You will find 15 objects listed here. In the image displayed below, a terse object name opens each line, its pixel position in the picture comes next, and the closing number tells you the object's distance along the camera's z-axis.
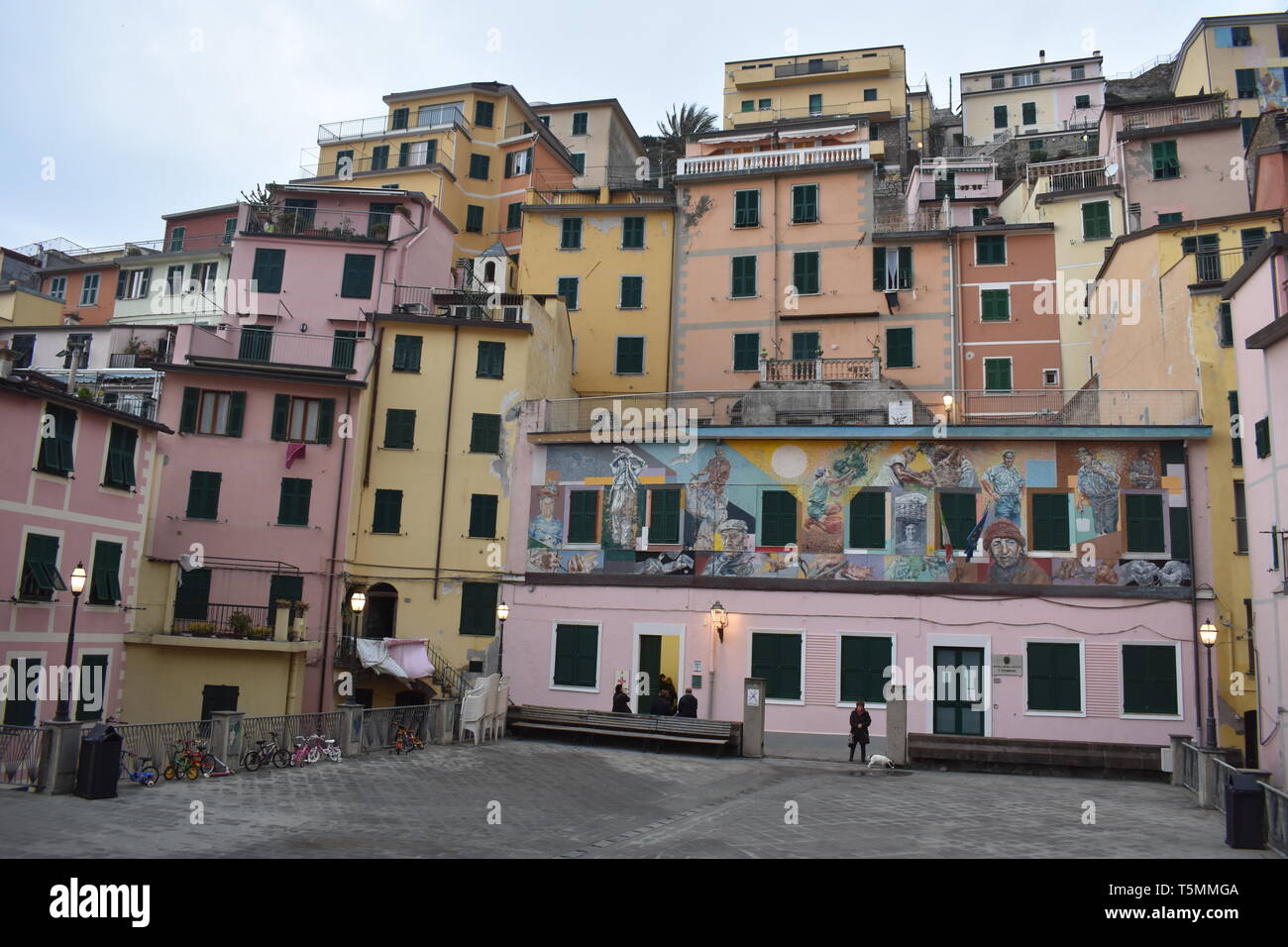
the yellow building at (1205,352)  25.89
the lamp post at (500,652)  29.39
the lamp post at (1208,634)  22.16
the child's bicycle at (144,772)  17.44
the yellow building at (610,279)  41.28
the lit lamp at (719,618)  28.03
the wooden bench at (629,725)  25.20
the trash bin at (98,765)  16.03
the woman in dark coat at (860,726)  24.12
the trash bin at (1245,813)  14.65
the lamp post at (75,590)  17.66
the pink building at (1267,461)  20.52
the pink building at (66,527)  24.38
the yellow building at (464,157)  56.28
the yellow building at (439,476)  31.62
